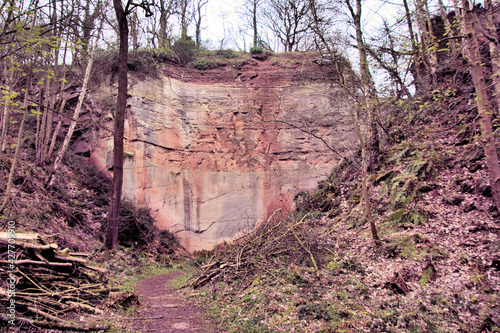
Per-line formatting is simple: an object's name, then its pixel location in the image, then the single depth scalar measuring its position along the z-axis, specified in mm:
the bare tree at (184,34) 17850
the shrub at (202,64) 17141
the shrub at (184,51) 17106
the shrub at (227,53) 18203
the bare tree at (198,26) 22047
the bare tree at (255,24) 26288
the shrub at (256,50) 18303
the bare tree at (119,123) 9688
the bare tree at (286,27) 23781
